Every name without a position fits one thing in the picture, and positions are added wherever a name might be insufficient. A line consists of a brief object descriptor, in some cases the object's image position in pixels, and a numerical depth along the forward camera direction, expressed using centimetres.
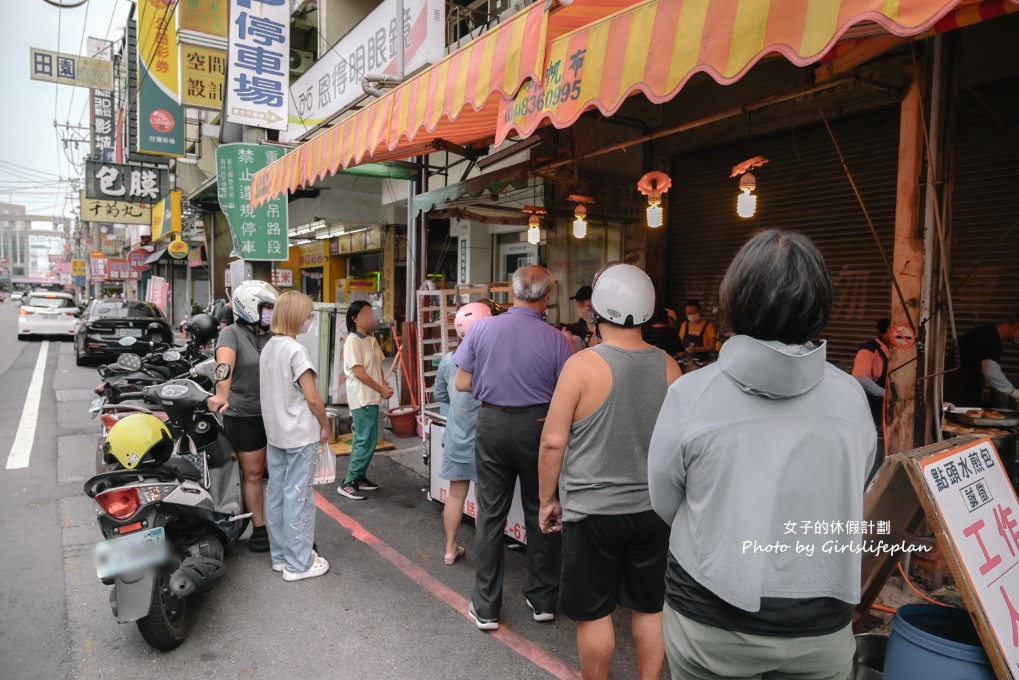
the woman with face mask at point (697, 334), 828
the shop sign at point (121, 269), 3294
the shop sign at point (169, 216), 1978
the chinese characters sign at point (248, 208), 741
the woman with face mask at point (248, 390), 416
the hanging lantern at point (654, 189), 713
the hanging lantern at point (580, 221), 782
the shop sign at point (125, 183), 1925
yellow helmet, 339
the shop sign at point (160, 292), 2600
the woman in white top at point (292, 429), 384
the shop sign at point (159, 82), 1399
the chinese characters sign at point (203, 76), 1121
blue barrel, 214
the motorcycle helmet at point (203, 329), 722
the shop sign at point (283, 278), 1577
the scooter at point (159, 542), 303
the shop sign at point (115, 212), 2269
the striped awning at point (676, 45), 215
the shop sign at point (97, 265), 3532
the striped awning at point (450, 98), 334
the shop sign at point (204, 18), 1052
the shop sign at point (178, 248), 2120
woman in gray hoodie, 147
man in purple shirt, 335
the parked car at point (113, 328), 1350
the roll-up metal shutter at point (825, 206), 679
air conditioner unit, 1531
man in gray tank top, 247
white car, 1947
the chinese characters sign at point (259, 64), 735
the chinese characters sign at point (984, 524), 216
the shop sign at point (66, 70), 2059
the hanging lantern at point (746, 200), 631
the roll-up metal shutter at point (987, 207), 581
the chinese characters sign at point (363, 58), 770
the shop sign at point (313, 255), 1866
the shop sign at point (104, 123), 2748
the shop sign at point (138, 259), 3205
